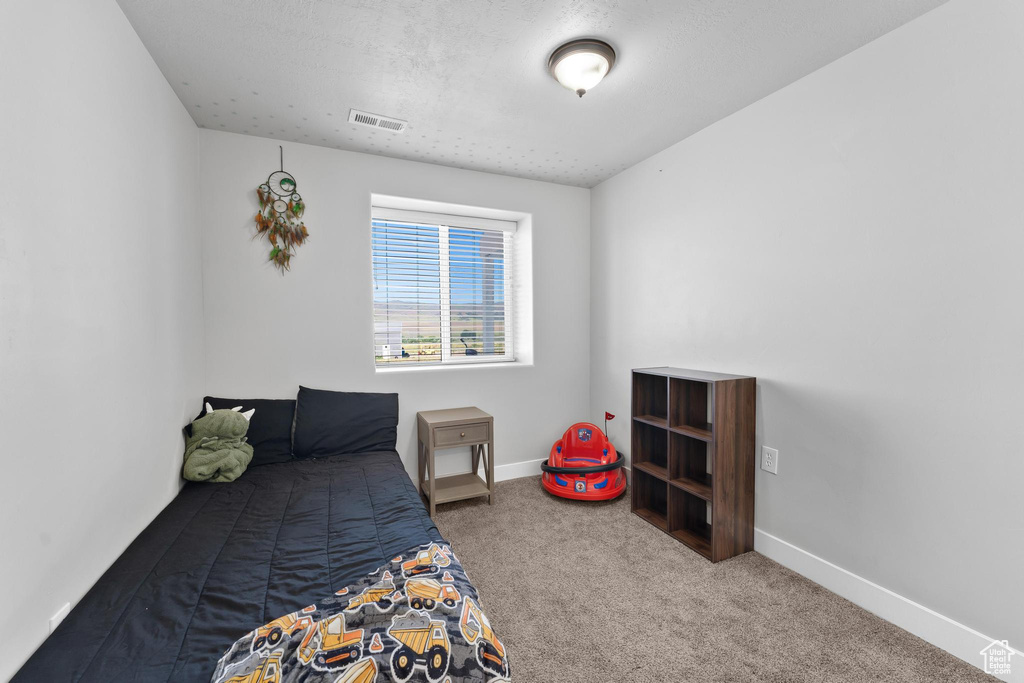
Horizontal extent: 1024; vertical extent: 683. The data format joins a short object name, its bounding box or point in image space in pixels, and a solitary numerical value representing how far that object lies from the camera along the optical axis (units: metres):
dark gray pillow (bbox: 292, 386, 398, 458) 2.53
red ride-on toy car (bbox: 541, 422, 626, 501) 2.92
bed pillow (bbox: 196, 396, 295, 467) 2.40
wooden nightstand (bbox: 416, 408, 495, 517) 2.69
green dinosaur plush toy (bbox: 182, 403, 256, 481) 2.08
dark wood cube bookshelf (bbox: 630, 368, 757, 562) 2.17
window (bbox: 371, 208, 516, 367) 3.14
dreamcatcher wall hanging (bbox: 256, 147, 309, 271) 2.59
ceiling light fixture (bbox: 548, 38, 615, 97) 1.75
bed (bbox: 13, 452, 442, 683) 0.99
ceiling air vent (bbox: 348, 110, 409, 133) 2.33
